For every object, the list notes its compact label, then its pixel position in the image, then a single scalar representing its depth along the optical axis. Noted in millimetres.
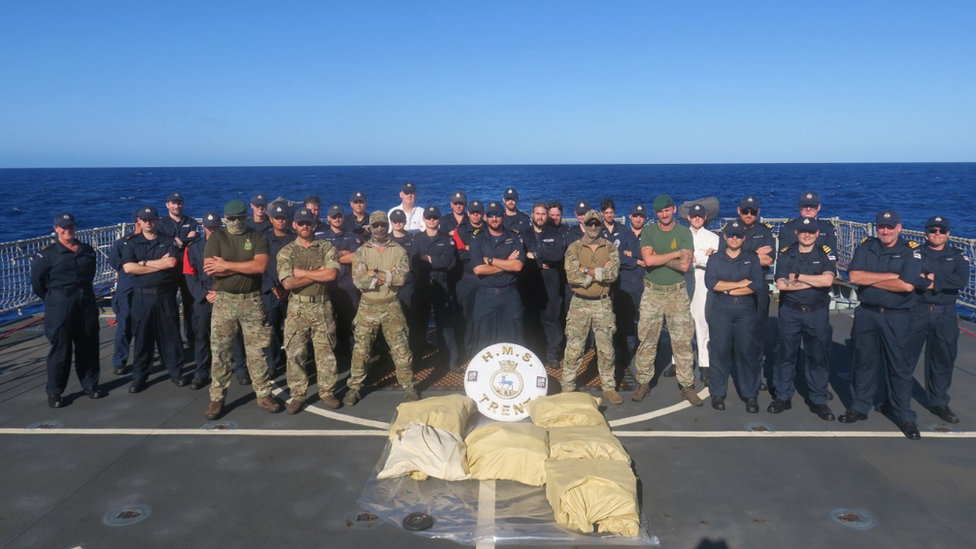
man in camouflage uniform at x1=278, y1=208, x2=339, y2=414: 7285
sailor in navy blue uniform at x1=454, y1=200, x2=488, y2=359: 9078
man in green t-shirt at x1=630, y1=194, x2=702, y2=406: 7766
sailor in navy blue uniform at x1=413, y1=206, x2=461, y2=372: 8758
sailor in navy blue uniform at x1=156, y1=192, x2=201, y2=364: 9164
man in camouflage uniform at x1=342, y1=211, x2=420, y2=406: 7531
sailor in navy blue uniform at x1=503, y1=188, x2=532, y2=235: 9406
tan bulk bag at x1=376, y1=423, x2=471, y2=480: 5688
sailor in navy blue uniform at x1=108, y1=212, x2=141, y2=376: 8047
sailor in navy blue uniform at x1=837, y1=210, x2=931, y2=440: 6801
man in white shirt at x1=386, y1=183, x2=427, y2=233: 10132
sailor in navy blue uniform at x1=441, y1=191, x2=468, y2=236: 9680
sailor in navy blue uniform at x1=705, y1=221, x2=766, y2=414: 7316
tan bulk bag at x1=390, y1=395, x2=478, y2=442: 6332
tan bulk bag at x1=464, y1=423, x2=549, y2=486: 5637
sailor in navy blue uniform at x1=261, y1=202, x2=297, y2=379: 8074
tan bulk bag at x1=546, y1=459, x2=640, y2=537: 4902
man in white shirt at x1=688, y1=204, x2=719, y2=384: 8539
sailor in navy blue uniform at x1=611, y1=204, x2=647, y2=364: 9016
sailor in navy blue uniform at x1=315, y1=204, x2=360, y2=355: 8898
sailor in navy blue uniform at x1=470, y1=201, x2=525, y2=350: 8242
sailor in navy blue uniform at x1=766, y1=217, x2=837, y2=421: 7148
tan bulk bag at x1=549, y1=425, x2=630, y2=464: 5551
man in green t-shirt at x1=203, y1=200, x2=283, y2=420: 7180
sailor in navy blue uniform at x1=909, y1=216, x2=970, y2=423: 6746
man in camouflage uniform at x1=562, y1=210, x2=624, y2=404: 7477
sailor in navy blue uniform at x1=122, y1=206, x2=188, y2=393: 7969
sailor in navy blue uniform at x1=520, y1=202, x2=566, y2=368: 9052
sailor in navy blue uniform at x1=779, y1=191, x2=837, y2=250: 7527
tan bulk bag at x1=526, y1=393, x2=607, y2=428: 6355
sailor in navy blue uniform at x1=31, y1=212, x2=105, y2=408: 7445
